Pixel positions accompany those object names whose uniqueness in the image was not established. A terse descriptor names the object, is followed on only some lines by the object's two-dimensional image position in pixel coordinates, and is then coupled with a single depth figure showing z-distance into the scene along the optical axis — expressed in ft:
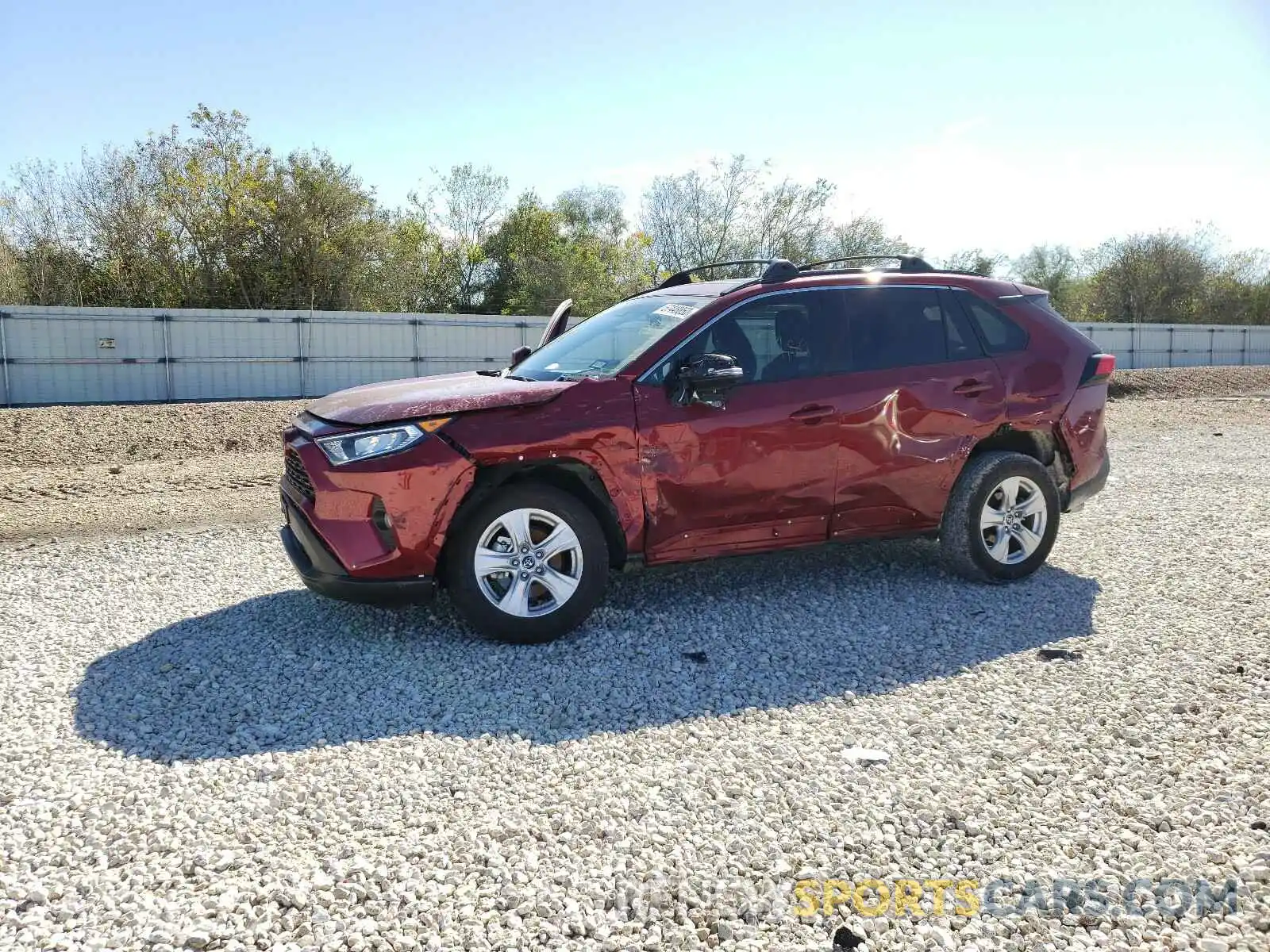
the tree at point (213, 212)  96.07
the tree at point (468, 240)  127.95
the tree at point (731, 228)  132.87
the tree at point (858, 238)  130.82
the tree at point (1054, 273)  160.76
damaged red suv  14.67
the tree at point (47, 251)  92.02
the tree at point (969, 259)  123.44
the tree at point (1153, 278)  144.15
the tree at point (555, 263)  122.93
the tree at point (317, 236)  99.35
